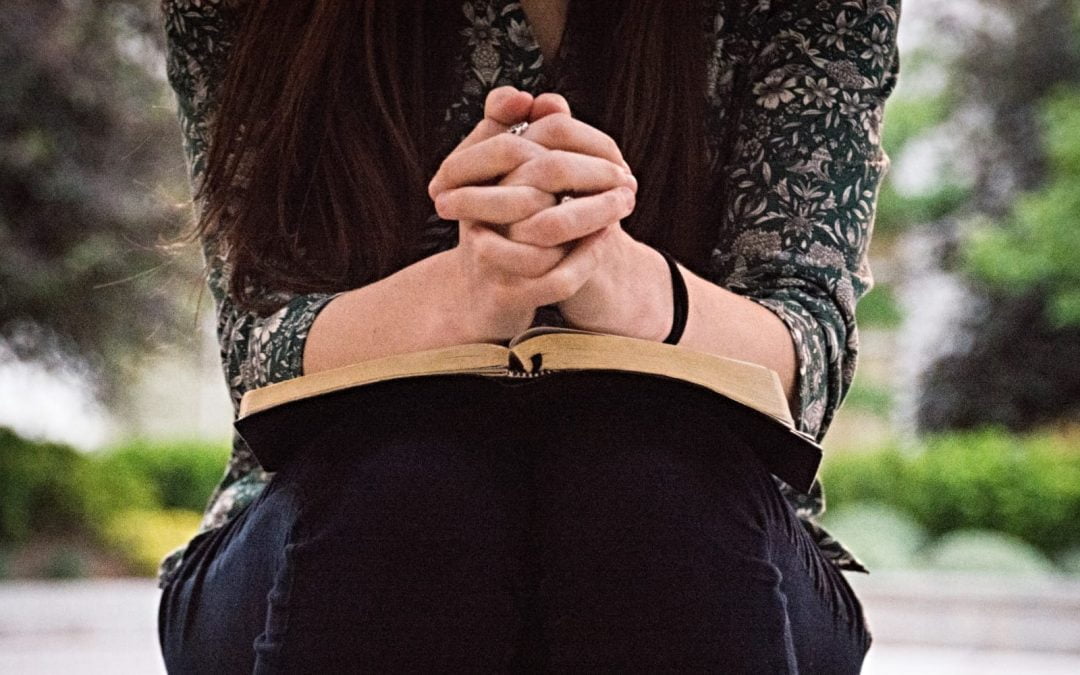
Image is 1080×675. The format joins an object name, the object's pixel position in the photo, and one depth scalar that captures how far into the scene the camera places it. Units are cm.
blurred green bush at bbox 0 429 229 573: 641
